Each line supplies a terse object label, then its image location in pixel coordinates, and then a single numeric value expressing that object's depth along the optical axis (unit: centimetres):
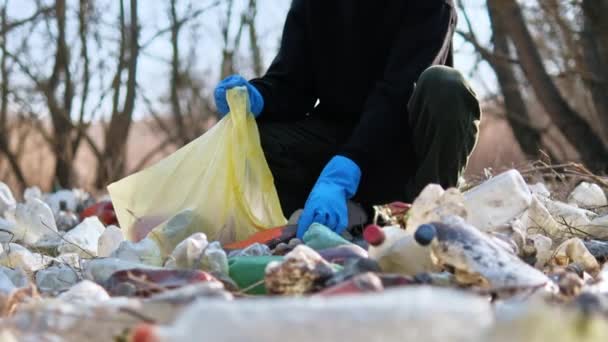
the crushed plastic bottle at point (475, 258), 234
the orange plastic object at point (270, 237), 294
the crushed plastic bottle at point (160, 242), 276
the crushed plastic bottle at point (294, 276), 235
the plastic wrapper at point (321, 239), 275
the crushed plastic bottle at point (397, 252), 249
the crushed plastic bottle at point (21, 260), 293
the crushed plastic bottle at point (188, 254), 263
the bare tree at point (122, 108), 702
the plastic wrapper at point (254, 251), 274
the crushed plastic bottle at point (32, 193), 483
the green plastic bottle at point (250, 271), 254
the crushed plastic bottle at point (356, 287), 218
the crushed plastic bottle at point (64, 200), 492
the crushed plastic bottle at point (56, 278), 272
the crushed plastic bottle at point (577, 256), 271
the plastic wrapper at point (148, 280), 240
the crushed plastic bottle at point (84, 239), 320
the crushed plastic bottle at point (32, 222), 340
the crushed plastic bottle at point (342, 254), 259
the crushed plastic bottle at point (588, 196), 352
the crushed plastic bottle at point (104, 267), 261
